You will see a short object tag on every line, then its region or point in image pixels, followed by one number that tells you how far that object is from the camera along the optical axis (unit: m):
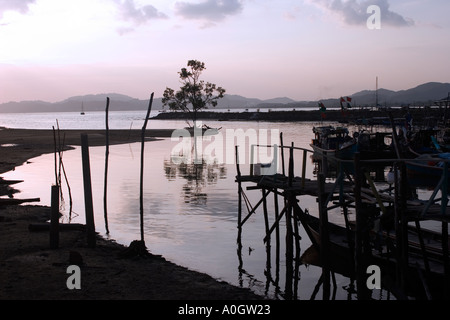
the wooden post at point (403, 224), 10.42
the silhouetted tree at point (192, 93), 84.00
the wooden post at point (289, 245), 13.69
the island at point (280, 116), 106.00
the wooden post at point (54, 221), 13.03
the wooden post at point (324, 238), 11.84
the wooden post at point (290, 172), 14.25
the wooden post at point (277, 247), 14.85
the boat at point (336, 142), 36.84
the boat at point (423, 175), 28.22
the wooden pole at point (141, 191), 15.86
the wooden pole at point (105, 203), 18.28
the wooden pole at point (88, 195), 13.83
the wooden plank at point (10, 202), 19.18
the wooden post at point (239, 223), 16.47
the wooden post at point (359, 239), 10.46
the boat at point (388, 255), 10.93
